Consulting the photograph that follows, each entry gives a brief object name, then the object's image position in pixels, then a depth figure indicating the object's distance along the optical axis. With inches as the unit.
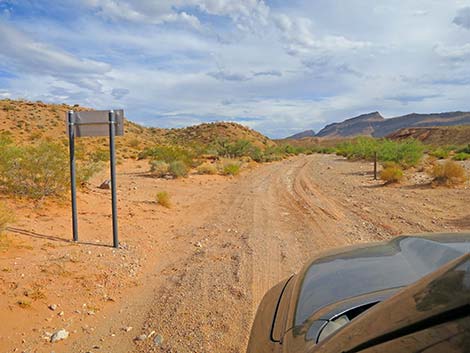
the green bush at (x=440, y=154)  1433.3
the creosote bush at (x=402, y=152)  1023.0
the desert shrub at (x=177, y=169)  823.9
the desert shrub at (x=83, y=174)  505.4
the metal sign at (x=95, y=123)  289.0
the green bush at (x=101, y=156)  1049.8
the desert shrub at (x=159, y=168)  866.1
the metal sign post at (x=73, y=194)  311.0
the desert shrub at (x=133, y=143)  1663.4
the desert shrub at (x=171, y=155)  1003.4
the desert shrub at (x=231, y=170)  945.5
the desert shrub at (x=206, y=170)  939.3
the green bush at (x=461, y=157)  1280.8
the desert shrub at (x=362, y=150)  1450.5
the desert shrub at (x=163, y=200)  495.2
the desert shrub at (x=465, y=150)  1726.1
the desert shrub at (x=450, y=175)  647.1
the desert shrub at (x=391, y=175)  714.8
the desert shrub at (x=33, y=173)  418.6
